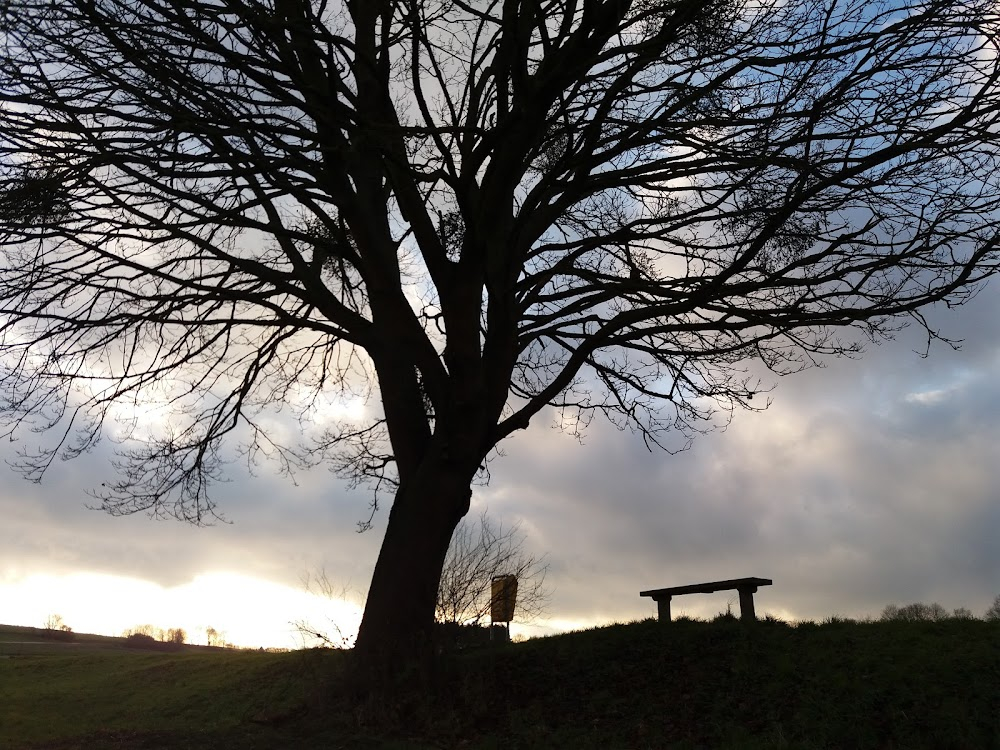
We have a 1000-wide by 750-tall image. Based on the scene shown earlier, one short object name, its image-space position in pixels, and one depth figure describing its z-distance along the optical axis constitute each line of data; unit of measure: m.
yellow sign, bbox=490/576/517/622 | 11.21
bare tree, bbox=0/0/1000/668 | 7.35
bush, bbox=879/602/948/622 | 9.31
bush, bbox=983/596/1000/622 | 8.86
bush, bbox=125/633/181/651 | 22.98
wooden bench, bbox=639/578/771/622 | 9.65
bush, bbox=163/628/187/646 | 26.83
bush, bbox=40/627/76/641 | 26.66
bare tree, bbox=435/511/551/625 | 10.15
